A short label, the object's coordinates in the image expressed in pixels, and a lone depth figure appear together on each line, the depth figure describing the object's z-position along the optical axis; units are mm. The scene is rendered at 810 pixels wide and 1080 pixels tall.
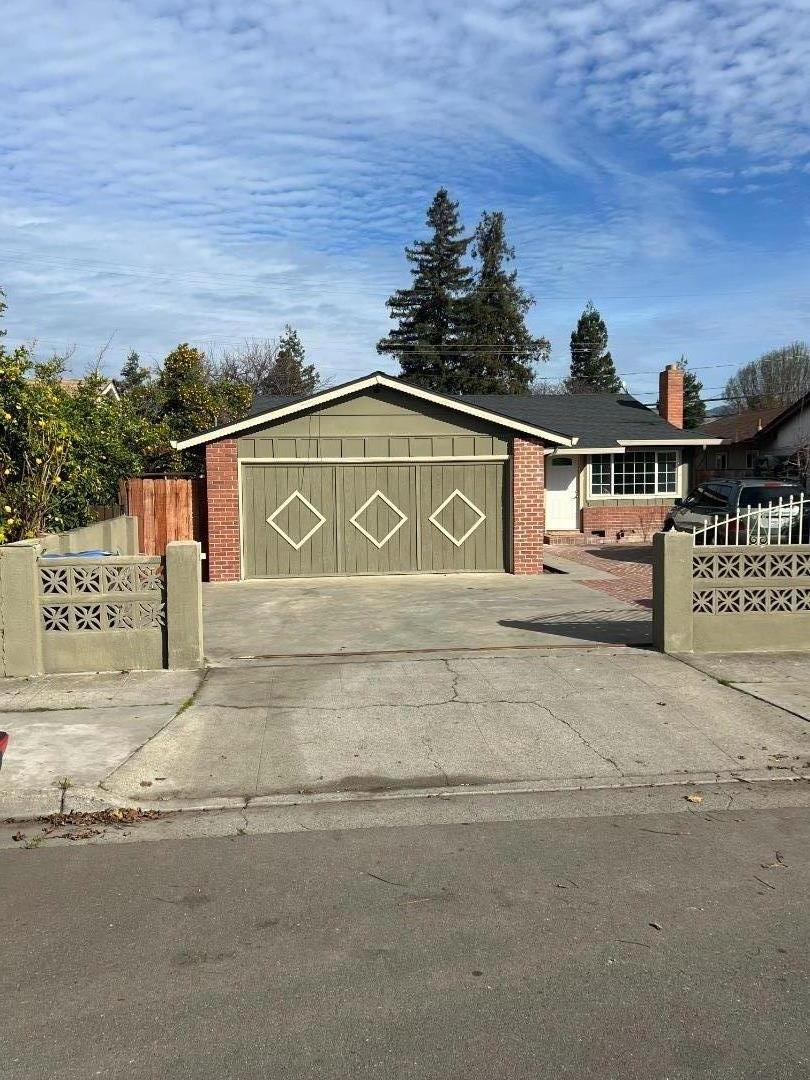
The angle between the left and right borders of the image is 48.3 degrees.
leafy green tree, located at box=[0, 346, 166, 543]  11891
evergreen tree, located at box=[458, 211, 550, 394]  51750
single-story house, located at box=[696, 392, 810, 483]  27484
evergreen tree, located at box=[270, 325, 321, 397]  55531
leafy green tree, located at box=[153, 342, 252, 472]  27688
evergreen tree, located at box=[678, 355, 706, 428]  66188
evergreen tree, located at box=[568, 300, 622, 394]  63781
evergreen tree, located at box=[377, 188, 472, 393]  52188
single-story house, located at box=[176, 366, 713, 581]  16438
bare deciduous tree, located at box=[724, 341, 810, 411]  66250
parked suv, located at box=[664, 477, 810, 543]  17547
